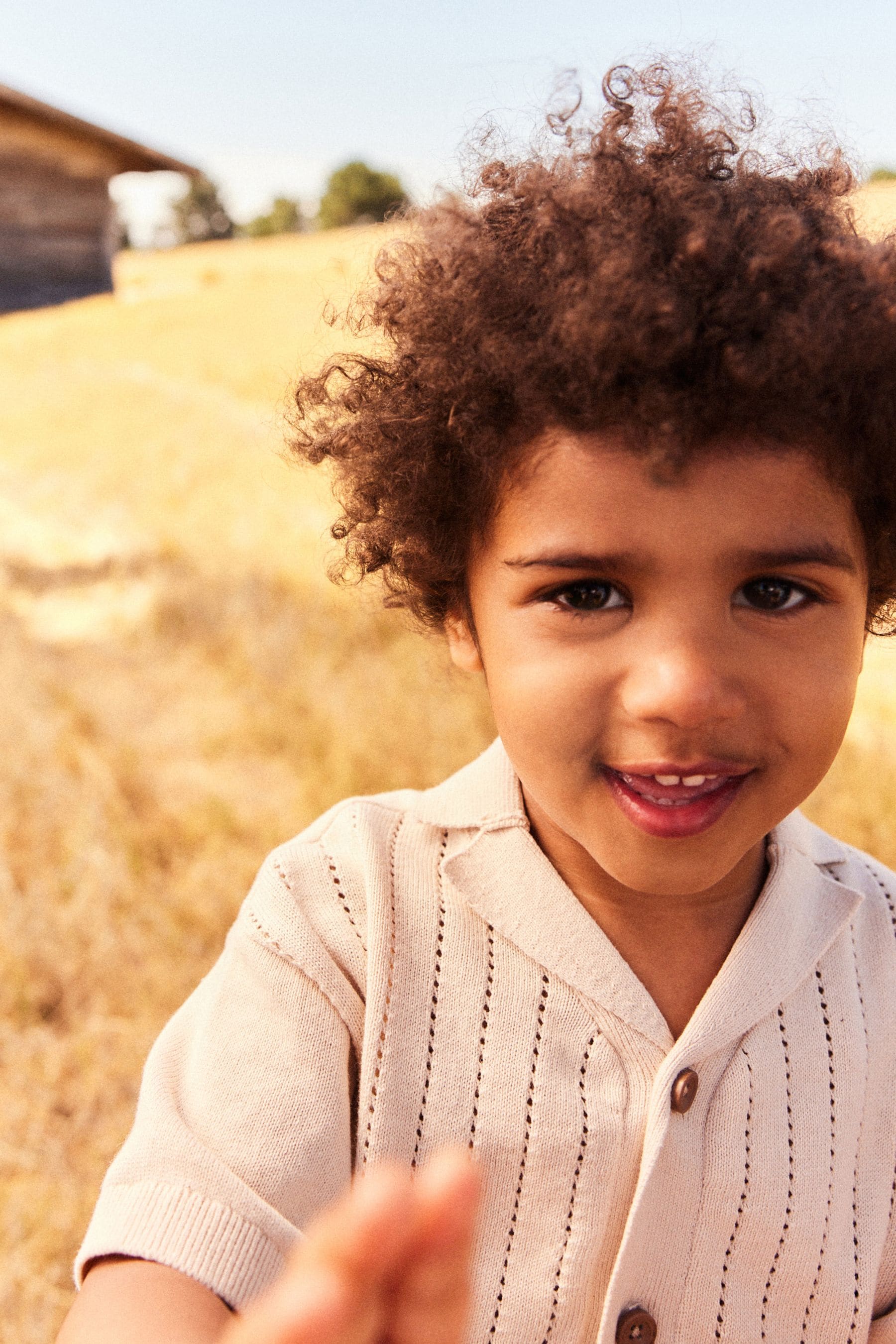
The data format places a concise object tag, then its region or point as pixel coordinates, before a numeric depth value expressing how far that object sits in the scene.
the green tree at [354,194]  30.05
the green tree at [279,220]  31.12
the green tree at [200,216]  34.16
